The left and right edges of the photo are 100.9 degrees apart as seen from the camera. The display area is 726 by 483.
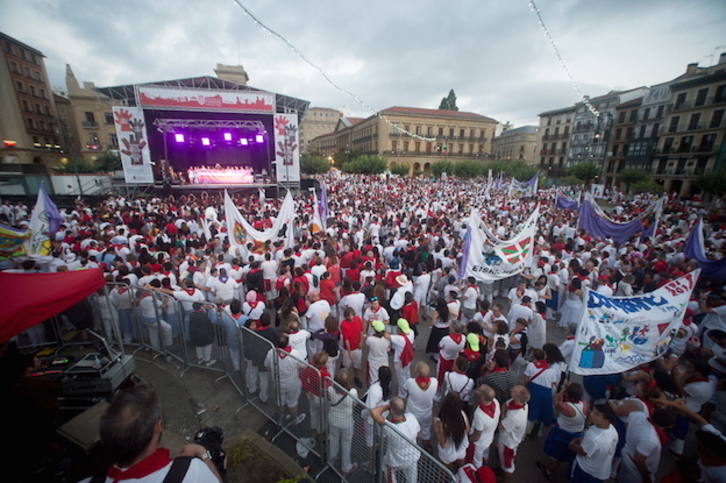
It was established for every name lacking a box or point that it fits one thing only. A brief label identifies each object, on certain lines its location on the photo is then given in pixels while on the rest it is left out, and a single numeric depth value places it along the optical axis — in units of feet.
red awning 10.16
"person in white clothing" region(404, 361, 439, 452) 11.60
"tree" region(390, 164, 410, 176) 158.01
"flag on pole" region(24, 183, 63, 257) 25.55
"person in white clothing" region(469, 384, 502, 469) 10.36
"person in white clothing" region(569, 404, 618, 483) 9.82
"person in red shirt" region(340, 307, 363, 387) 15.79
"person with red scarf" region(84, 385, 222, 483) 5.75
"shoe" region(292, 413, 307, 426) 14.06
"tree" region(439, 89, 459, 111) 230.89
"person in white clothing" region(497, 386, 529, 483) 10.82
